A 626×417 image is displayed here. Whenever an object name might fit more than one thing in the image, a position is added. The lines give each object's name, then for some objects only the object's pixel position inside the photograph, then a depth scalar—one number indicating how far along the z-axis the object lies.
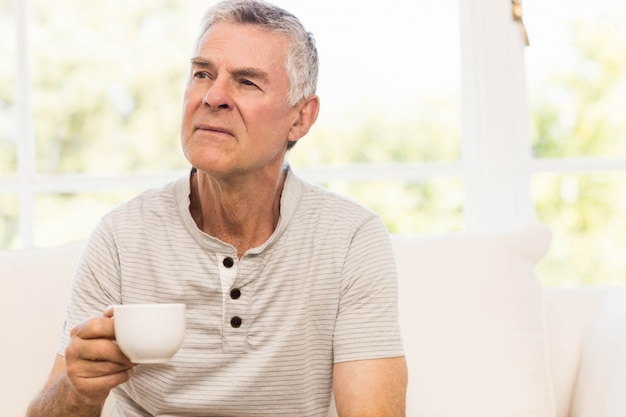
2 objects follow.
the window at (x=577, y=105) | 2.97
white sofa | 2.16
